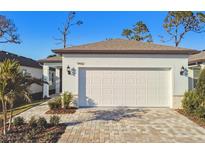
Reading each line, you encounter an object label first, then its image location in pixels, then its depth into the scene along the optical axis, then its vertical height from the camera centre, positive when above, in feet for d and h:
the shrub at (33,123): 21.99 -5.40
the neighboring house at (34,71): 52.24 +2.49
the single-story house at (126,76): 35.06 +0.51
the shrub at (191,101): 29.15 -3.77
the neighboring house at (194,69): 42.41 +2.28
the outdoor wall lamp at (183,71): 35.19 +1.47
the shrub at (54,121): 22.67 -5.29
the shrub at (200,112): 26.61 -4.95
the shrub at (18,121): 22.17 -5.26
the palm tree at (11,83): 18.70 -0.47
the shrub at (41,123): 21.60 -5.36
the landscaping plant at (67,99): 33.22 -3.70
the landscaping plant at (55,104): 33.14 -4.66
